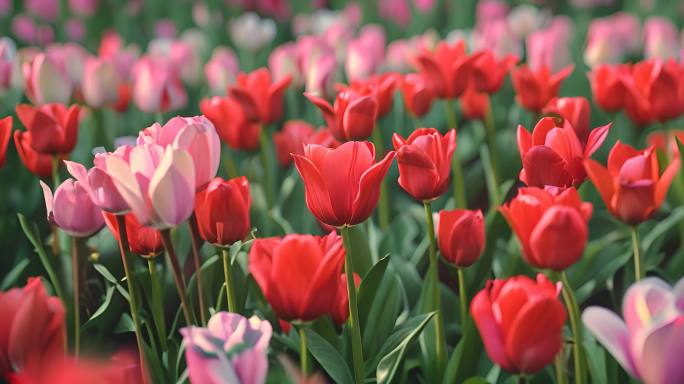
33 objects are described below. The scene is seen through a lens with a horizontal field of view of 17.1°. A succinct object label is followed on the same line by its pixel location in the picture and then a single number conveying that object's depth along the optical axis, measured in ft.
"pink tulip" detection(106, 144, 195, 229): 5.33
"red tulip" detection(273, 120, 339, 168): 6.94
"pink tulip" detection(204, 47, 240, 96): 8.66
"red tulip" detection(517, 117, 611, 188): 5.70
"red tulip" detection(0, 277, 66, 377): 5.39
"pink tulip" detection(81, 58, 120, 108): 7.77
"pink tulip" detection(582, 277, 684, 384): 5.09
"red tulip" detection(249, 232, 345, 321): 5.35
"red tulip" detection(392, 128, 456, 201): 5.73
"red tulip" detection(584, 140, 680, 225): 5.64
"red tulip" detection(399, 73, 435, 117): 7.13
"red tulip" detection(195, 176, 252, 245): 5.60
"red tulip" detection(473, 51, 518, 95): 7.19
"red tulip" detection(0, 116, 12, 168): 6.19
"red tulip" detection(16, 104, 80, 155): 6.33
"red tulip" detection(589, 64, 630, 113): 6.90
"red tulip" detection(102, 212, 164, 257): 5.75
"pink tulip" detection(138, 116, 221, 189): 5.44
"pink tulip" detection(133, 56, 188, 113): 7.68
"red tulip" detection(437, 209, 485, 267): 5.82
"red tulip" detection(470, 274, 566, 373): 5.25
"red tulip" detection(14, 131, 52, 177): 6.40
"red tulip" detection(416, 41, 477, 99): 7.12
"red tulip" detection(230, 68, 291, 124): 7.06
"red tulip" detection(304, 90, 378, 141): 6.27
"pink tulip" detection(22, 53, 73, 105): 7.25
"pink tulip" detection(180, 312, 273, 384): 5.08
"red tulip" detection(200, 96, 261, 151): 7.16
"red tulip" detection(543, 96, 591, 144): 6.16
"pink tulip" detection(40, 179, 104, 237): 5.67
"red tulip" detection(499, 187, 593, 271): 5.48
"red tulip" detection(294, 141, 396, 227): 5.54
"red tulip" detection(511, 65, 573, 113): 7.06
